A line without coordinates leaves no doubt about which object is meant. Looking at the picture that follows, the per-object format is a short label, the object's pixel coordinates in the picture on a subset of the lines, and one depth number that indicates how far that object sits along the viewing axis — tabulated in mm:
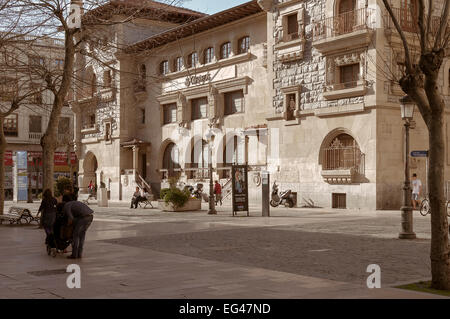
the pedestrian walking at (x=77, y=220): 11961
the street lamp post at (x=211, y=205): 26102
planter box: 29094
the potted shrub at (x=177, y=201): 28781
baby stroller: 12297
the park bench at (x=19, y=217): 20695
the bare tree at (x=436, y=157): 8148
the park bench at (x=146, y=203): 33250
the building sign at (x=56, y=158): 56125
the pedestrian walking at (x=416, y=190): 26812
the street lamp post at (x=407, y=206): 14961
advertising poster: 24297
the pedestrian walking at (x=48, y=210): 13462
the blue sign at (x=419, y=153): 23719
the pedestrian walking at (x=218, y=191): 34153
